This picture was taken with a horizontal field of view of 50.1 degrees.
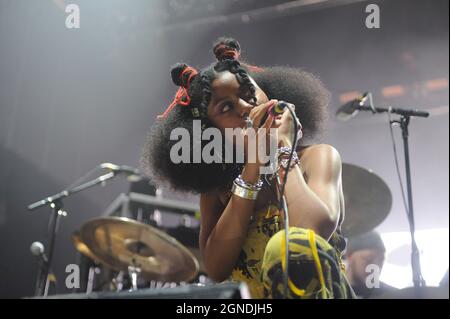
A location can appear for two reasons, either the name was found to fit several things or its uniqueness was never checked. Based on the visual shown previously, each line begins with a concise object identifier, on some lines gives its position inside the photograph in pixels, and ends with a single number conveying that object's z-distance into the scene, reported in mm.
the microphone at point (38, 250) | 3309
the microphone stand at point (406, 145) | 2375
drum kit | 2668
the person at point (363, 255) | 3467
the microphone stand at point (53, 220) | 3328
